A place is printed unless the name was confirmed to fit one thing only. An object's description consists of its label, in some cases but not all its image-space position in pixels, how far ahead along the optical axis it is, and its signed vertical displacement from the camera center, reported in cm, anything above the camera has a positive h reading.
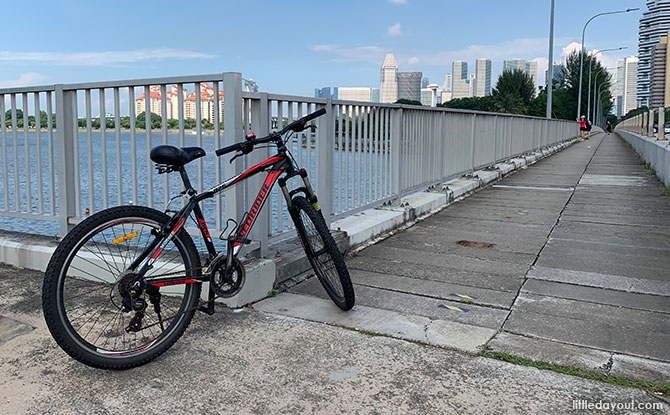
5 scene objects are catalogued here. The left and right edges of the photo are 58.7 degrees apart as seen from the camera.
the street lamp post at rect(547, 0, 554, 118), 2591 +372
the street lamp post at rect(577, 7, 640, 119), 3584 +821
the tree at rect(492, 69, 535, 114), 10331 +888
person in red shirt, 4535 +95
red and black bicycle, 289 -73
